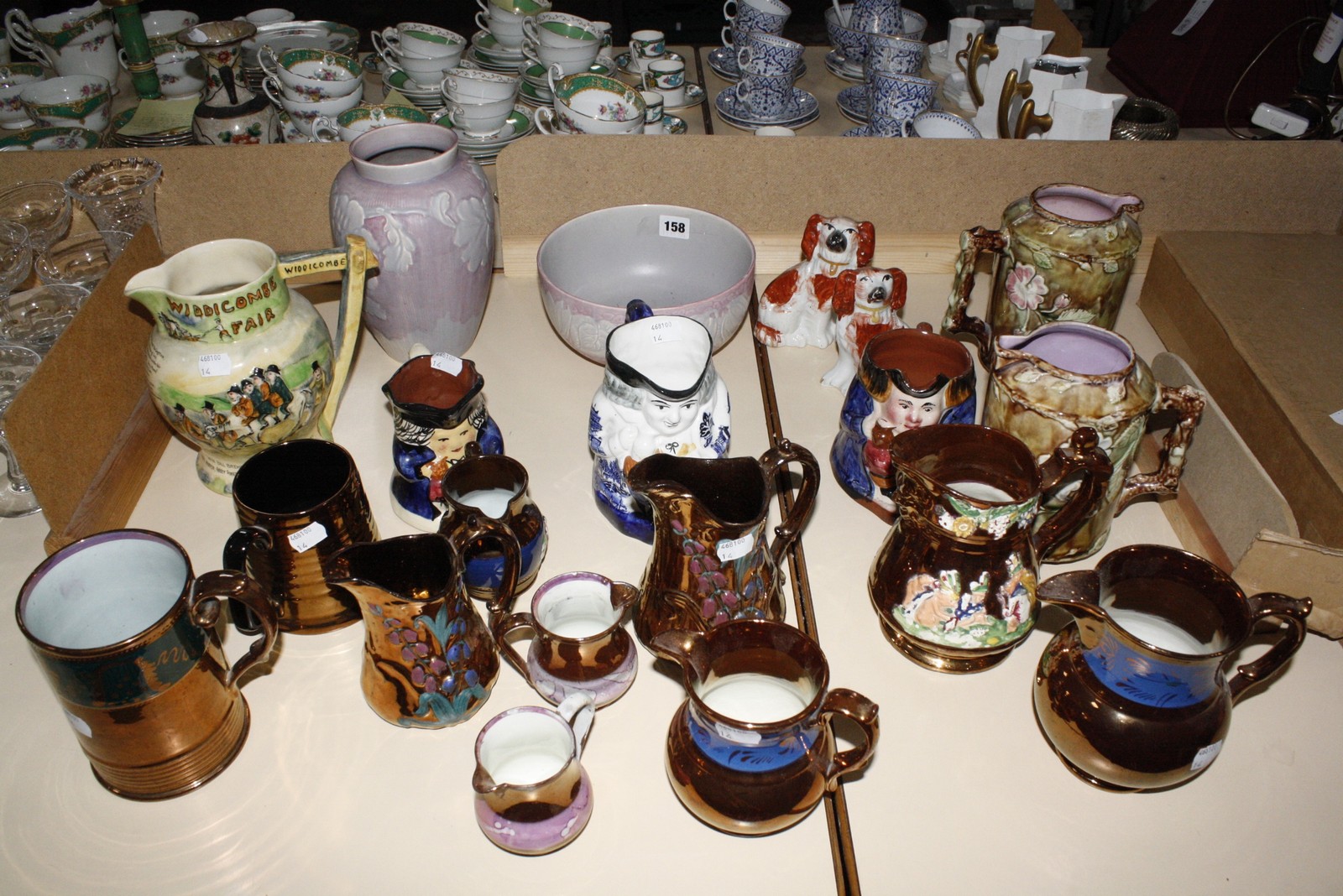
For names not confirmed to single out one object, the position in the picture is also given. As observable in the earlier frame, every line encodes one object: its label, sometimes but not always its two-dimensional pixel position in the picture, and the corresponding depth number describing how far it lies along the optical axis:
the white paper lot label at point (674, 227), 1.68
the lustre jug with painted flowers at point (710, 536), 0.98
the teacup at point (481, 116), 1.88
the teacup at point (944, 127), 1.87
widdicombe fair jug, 1.18
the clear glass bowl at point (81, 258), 1.66
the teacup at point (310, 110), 1.86
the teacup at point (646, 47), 2.35
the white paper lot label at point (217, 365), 1.19
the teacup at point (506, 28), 2.34
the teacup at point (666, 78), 2.27
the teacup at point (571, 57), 2.16
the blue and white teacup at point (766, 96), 2.19
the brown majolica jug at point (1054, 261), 1.40
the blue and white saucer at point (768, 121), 2.18
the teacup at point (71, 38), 2.23
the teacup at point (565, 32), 2.16
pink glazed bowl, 1.64
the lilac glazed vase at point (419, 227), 1.38
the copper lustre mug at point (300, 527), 1.03
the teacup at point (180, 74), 2.14
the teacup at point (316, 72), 1.85
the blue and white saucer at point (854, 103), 2.23
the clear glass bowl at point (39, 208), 1.60
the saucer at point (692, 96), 2.32
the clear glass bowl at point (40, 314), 1.53
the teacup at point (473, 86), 1.90
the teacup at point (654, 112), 2.12
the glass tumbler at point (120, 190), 1.60
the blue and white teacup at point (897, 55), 2.06
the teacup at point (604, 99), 1.90
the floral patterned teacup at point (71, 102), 2.00
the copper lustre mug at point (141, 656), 0.87
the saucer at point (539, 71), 2.22
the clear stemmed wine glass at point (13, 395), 1.32
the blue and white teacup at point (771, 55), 2.15
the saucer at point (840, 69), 2.43
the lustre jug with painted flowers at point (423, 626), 0.93
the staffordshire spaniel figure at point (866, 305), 1.42
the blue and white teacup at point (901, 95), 1.98
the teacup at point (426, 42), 2.18
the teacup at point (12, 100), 2.08
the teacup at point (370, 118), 1.69
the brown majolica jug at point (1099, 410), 1.11
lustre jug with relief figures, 0.99
